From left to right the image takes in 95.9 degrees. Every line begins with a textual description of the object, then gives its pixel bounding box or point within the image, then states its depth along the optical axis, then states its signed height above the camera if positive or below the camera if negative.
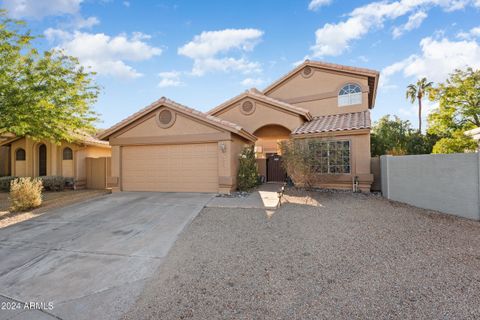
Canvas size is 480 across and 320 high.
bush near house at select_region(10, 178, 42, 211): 8.86 -1.28
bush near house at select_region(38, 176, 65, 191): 13.56 -1.10
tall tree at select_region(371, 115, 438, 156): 22.08 +2.24
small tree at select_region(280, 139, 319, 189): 10.47 +0.14
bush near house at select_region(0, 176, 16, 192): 14.25 -1.11
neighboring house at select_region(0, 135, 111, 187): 14.73 +0.60
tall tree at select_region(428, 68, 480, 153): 17.19 +4.63
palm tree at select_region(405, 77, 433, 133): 32.28 +10.66
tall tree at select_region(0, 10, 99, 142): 9.73 +3.80
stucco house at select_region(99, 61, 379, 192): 10.84 +1.23
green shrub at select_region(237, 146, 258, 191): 11.30 -0.44
